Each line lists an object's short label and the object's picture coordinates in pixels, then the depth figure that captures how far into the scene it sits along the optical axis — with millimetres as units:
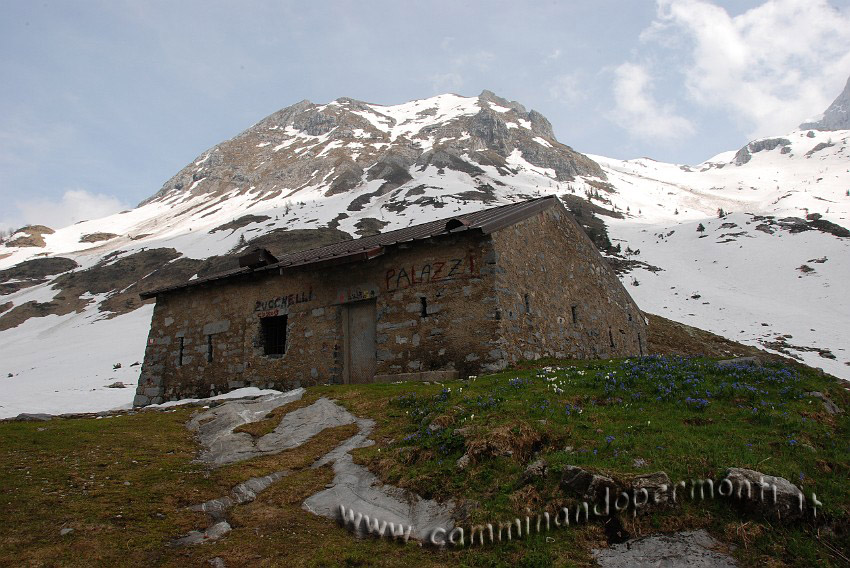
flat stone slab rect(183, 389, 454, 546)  6465
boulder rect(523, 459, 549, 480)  6672
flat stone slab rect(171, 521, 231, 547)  6062
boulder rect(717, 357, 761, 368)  11617
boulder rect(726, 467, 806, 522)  5621
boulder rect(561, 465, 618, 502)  6058
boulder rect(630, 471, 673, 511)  5895
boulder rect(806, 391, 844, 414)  9125
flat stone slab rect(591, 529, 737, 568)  5199
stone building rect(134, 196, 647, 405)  14484
